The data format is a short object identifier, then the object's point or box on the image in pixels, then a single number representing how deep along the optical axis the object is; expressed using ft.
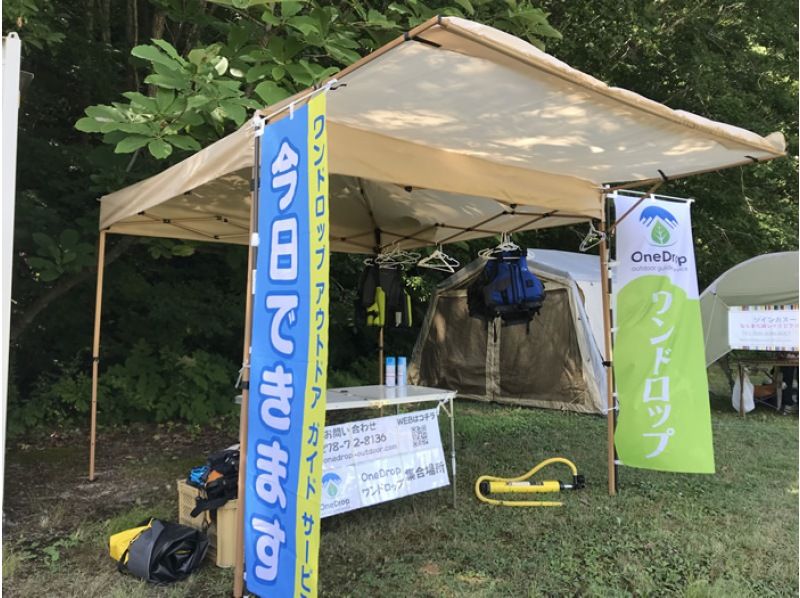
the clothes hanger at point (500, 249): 16.33
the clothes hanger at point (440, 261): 18.85
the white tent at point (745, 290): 26.00
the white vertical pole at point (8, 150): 8.95
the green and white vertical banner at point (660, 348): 14.20
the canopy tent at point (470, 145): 8.66
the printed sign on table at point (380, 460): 11.15
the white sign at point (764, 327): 25.30
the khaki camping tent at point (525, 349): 25.63
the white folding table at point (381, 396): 12.39
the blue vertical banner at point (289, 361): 7.32
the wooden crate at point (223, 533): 10.54
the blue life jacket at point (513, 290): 16.17
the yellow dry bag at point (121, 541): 10.64
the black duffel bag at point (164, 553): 9.98
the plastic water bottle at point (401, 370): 15.14
